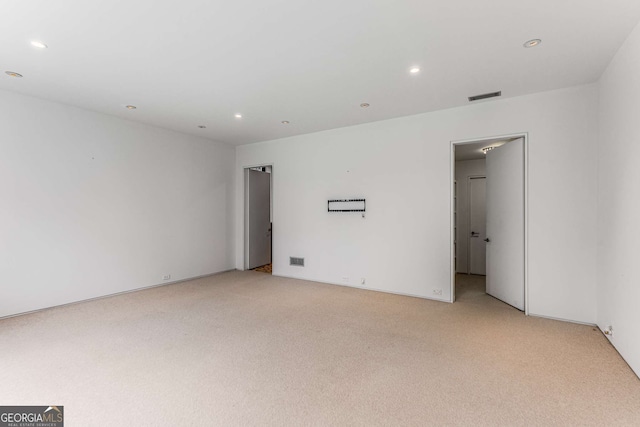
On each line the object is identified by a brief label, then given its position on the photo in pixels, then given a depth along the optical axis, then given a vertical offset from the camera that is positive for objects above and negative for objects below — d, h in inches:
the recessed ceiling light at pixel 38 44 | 105.7 +61.5
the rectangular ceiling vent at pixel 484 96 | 151.5 +61.4
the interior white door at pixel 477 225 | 254.7 -10.7
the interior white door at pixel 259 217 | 276.5 -3.6
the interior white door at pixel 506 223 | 160.6 -5.8
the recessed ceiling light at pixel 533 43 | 105.5 +61.5
